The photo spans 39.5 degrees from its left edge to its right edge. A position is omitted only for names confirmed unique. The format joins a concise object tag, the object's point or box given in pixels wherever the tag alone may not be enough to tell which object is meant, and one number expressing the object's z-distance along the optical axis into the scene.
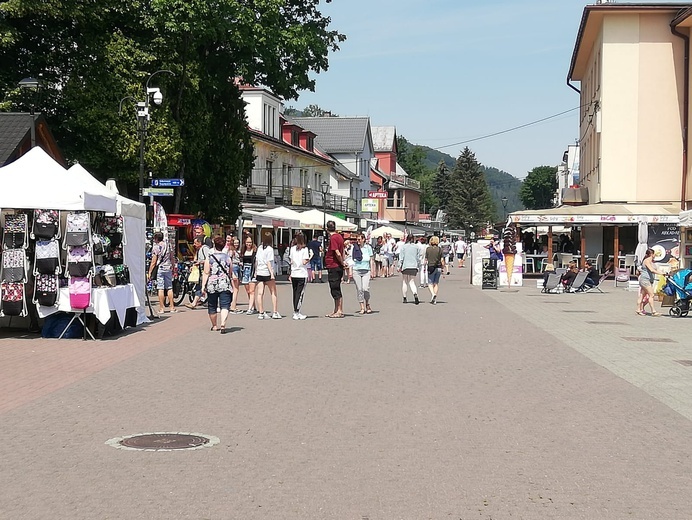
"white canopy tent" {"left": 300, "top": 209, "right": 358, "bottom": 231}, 41.38
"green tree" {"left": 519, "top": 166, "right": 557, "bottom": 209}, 165.00
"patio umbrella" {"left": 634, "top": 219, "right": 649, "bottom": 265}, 29.43
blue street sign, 25.98
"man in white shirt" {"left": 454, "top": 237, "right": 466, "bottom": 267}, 58.05
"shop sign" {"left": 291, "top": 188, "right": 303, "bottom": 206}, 58.41
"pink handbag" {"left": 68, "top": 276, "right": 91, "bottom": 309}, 15.06
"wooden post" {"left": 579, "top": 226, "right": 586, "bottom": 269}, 38.85
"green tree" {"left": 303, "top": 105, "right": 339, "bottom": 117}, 159.48
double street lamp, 26.45
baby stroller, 20.86
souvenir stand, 15.06
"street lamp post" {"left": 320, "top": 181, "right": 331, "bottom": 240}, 55.55
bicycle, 23.38
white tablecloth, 15.16
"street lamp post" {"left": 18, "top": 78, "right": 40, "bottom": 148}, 21.28
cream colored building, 40.06
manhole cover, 7.39
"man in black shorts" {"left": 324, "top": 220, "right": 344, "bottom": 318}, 20.09
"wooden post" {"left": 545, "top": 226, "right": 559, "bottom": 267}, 39.88
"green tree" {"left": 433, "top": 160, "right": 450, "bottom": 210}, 152.50
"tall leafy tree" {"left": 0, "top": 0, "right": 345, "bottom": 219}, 31.55
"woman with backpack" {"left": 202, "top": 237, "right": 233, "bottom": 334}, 16.67
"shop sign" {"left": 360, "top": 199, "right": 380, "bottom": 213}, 79.69
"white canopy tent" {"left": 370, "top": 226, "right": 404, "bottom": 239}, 54.84
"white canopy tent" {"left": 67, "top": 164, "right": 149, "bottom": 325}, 16.50
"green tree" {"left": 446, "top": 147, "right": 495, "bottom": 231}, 142.25
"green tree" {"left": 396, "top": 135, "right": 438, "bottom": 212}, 146.75
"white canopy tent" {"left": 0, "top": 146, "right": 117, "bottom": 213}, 15.00
